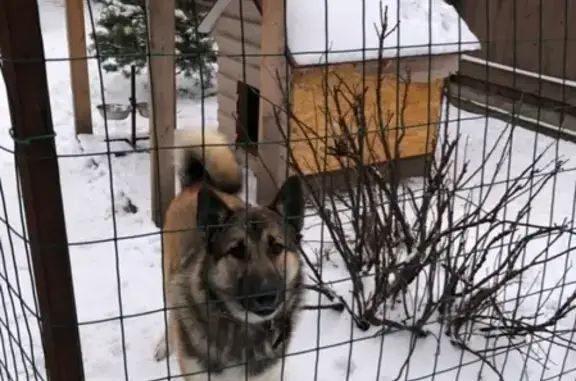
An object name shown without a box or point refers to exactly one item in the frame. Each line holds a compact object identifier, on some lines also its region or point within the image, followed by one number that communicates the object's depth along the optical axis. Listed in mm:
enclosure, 1605
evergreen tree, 6007
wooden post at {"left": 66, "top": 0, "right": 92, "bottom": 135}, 5242
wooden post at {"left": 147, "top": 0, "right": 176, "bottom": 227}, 3701
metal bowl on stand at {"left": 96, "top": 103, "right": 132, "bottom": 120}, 5523
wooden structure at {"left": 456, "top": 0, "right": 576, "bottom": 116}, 5922
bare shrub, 2594
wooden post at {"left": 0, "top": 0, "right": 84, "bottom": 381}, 1435
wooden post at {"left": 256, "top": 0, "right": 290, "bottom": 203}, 3918
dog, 2143
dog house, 4004
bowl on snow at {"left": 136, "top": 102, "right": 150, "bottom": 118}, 5608
